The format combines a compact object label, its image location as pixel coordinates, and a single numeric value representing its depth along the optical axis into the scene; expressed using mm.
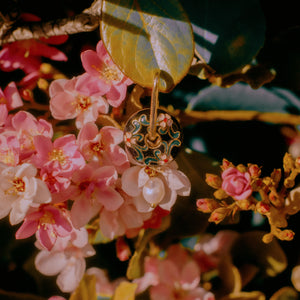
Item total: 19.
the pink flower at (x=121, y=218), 422
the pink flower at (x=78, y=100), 419
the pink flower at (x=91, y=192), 409
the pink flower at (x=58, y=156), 405
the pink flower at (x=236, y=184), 403
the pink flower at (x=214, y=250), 461
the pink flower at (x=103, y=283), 464
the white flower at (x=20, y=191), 392
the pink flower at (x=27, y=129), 416
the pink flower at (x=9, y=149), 407
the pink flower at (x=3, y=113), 417
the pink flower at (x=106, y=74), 415
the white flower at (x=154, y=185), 408
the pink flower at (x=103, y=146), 410
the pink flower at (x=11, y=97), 428
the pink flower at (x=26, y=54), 447
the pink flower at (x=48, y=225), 413
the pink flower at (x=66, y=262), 438
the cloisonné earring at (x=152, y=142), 407
